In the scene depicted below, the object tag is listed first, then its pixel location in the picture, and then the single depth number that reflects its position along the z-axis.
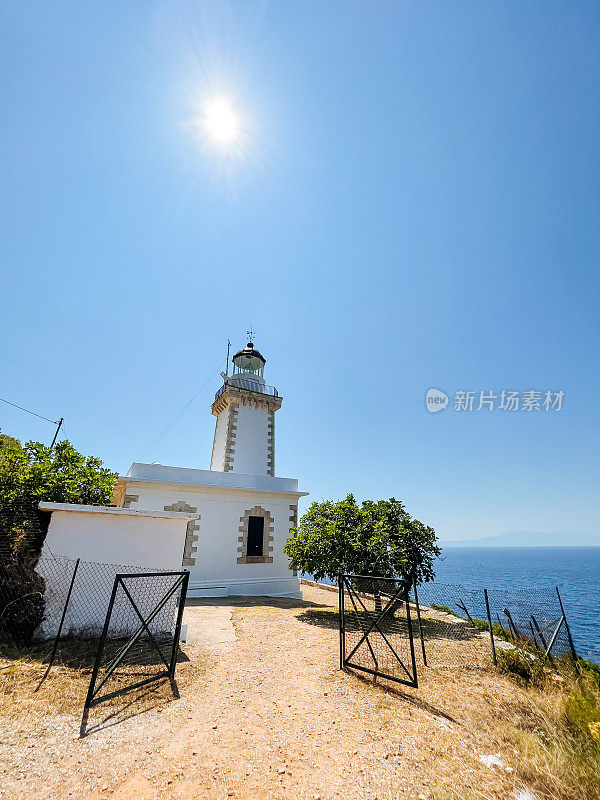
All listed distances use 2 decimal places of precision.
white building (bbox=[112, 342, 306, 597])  13.95
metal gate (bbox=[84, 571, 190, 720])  5.78
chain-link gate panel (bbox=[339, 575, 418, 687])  6.48
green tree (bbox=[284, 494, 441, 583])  11.12
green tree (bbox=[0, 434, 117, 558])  7.03
